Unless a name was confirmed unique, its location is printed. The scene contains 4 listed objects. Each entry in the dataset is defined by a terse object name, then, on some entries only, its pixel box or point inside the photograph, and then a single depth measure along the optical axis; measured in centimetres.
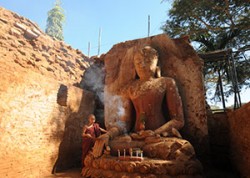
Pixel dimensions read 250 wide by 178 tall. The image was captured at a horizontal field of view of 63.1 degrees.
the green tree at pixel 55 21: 1780
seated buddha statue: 312
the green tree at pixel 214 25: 691
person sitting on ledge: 420
